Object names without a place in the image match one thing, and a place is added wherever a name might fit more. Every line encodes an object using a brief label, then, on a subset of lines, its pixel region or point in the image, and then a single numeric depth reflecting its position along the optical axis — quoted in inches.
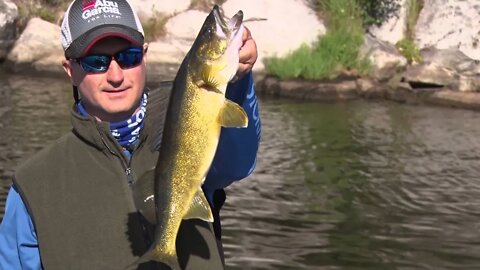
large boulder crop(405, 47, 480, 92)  739.4
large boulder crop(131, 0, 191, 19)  868.2
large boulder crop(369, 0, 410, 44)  870.4
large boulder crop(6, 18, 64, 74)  798.5
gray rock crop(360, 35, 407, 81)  773.3
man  103.5
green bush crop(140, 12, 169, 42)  832.3
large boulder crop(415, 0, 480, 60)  837.8
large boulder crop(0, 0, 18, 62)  812.6
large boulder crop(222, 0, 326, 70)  821.2
